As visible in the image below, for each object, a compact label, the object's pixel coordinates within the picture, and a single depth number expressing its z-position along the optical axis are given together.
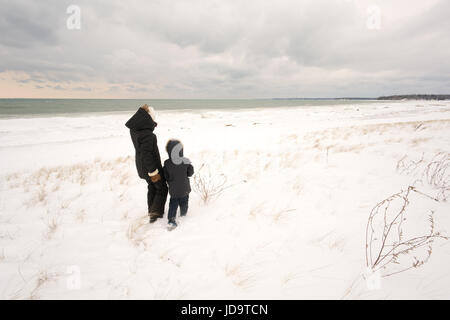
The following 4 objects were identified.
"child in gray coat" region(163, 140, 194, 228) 3.03
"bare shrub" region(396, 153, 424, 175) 4.81
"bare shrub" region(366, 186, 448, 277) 2.19
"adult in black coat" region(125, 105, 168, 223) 3.00
